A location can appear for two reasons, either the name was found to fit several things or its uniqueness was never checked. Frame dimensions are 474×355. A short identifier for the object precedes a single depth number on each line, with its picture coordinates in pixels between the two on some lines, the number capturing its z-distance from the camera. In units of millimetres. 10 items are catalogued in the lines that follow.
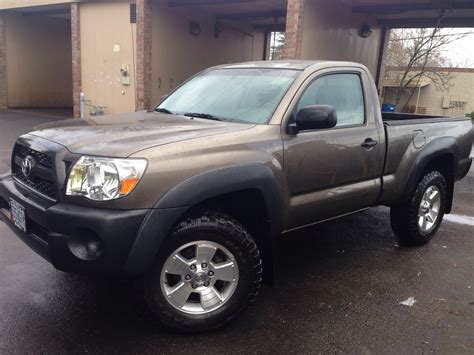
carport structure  12945
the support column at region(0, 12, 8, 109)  19125
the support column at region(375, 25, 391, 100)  17656
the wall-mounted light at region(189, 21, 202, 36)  15320
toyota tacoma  2604
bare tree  21000
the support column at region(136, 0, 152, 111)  13484
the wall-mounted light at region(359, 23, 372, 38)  15797
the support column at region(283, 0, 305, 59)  11156
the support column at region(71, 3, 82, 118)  15391
